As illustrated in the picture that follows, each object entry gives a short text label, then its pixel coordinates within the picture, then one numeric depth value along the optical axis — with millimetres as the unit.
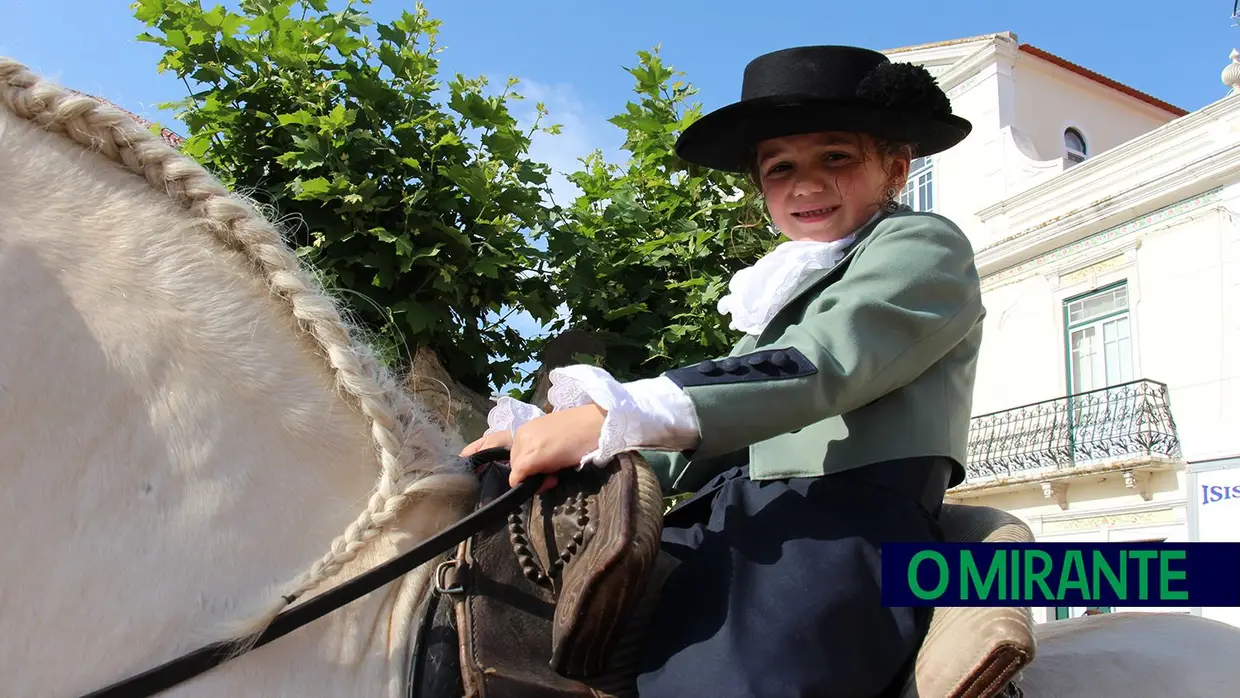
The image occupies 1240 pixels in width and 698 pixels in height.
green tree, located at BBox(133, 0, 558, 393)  2668
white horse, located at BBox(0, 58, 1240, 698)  1294
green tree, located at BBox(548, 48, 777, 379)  3207
